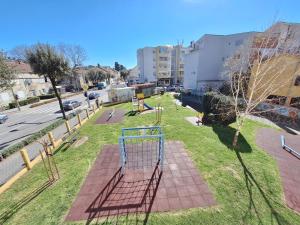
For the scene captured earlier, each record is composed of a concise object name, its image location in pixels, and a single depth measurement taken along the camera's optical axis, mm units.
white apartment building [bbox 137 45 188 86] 55156
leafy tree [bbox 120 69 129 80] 93112
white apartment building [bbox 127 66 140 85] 68812
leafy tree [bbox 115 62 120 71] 116112
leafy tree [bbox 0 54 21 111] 14834
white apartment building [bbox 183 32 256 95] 30422
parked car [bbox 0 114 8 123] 17659
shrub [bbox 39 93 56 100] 34694
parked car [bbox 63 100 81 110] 23094
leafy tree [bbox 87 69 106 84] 61731
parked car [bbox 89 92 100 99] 32094
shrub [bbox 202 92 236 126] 11630
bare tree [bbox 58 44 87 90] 51781
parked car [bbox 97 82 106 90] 54853
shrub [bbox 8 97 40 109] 26012
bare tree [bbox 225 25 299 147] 7588
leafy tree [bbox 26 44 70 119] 13258
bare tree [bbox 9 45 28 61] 42800
